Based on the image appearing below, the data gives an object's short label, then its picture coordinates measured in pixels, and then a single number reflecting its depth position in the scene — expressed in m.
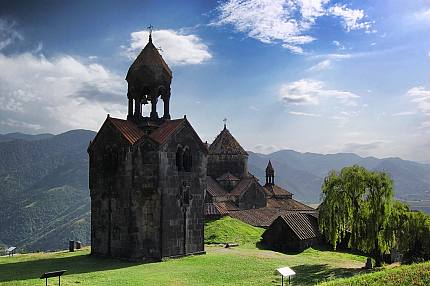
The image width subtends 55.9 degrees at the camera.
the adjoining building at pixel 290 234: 35.47
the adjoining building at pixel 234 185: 51.84
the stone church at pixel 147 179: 27.50
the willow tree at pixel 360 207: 26.38
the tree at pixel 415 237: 27.39
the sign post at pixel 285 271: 17.12
